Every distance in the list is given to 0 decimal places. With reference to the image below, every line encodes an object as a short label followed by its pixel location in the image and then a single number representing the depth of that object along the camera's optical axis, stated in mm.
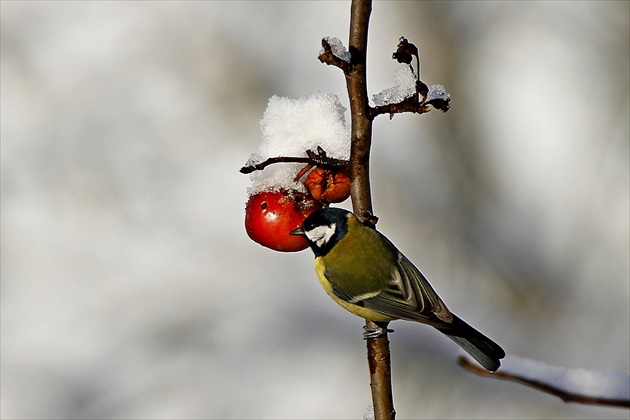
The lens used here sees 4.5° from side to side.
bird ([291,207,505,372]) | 4292
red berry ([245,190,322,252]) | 4294
